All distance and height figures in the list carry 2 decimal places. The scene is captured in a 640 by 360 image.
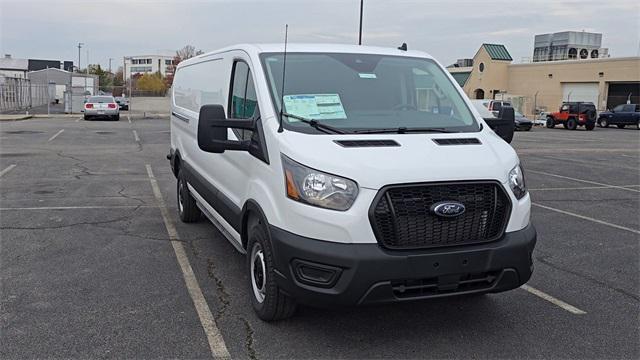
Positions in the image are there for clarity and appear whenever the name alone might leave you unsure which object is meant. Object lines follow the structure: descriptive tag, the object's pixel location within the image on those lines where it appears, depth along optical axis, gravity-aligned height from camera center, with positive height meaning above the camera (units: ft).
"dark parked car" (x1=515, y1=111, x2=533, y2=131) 112.98 -2.28
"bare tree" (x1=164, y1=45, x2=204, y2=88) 337.72 +23.68
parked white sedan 100.89 -3.36
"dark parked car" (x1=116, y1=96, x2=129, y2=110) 160.63 -3.71
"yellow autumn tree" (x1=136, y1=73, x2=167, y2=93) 330.34 +4.35
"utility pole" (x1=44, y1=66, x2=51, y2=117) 264.56 +4.46
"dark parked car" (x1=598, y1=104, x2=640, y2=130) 128.77 +0.10
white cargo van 11.91 -1.72
